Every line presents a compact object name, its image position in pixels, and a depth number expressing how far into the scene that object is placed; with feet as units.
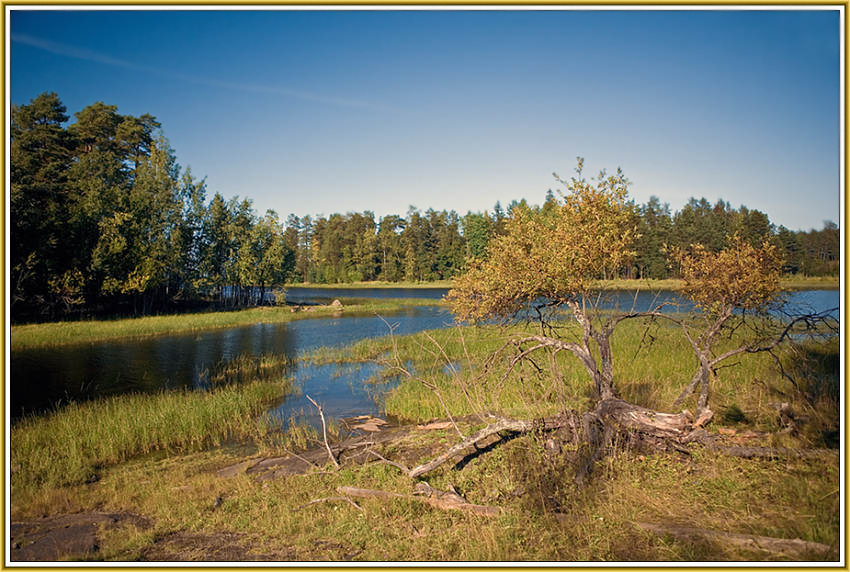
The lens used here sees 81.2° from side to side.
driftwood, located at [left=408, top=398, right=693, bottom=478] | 24.98
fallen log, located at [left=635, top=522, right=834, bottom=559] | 16.14
